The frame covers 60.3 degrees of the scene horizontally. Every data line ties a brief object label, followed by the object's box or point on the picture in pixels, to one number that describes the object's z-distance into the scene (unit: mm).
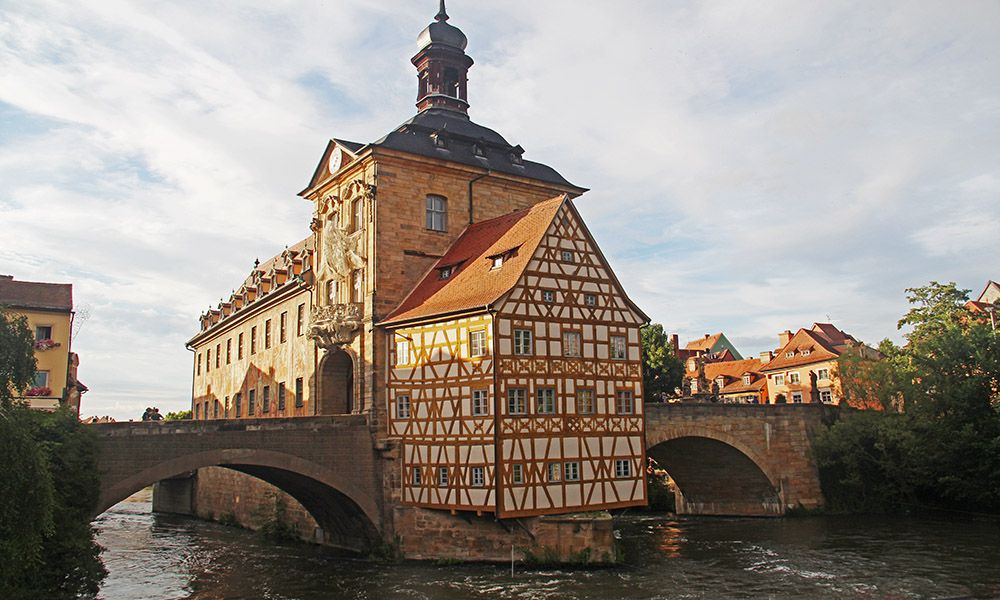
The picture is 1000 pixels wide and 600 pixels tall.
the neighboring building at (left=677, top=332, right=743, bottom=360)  82938
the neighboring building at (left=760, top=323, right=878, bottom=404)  58812
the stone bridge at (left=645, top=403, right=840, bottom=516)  32250
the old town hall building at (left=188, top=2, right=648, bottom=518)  23172
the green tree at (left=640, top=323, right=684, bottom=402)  45062
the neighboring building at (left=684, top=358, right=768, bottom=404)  65062
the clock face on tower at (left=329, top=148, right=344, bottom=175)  29356
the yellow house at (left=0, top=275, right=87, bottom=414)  29328
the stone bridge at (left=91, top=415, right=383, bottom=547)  20984
